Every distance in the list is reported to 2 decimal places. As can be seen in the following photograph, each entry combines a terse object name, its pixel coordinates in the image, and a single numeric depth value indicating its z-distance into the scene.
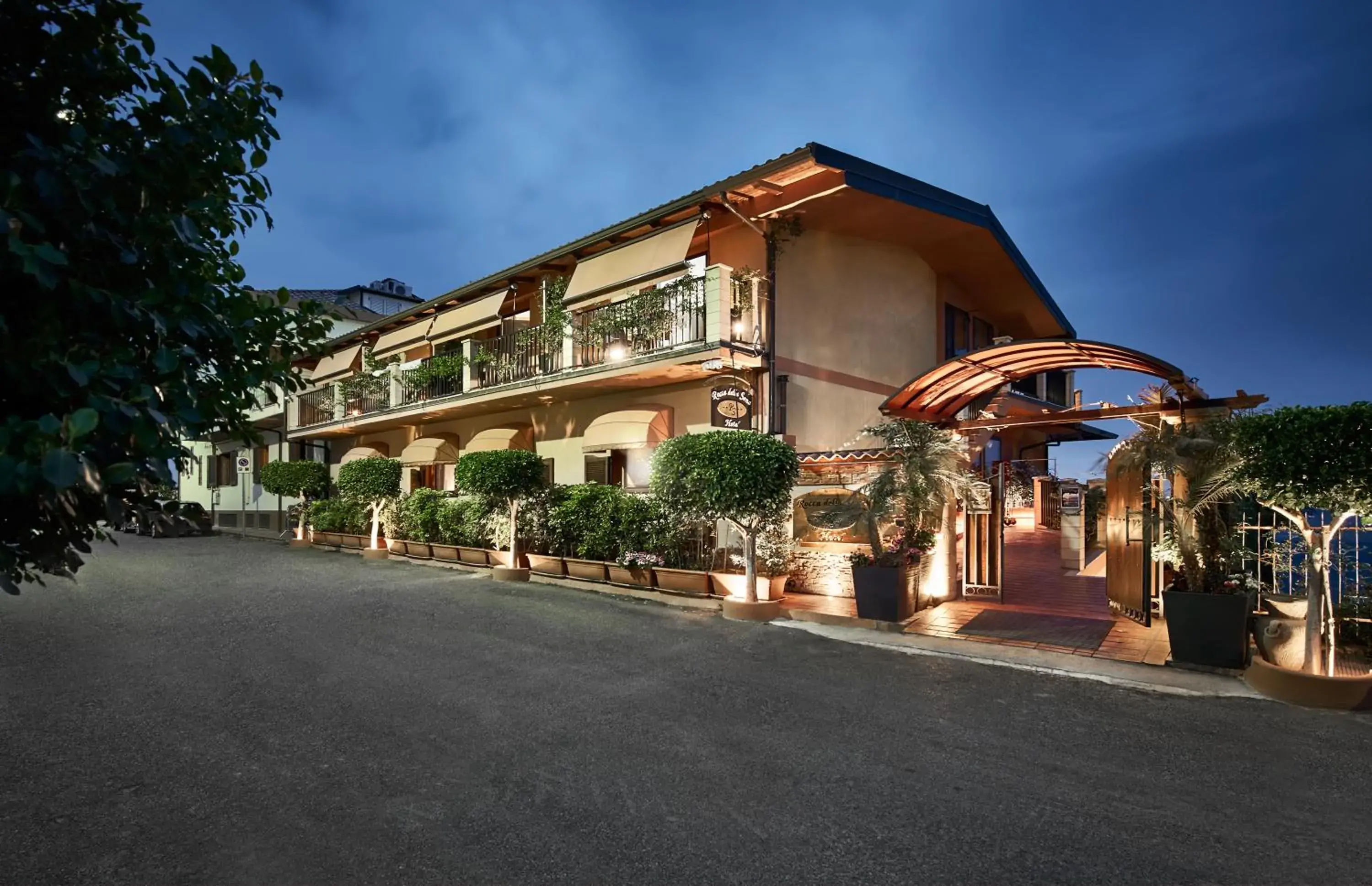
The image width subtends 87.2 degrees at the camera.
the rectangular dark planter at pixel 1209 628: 7.29
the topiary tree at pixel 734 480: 10.43
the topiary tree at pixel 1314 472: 6.18
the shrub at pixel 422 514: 18.22
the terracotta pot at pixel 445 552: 17.42
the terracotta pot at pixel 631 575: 12.55
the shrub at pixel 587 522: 13.40
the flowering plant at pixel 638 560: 12.33
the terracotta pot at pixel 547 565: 14.30
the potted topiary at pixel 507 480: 14.71
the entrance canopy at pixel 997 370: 9.08
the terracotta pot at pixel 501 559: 15.52
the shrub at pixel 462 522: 16.48
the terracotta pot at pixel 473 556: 16.56
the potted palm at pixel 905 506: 9.85
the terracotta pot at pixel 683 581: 11.77
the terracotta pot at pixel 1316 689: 6.21
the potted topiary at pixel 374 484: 19.81
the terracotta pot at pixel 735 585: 11.22
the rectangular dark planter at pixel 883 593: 9.74
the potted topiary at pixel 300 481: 24.92
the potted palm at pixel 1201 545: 7.33
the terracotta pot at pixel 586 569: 13.49
